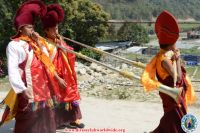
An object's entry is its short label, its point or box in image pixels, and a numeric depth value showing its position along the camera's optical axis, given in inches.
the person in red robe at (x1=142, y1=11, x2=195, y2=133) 234.3
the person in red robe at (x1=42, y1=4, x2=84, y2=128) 287.8
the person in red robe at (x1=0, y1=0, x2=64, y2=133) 246.0
